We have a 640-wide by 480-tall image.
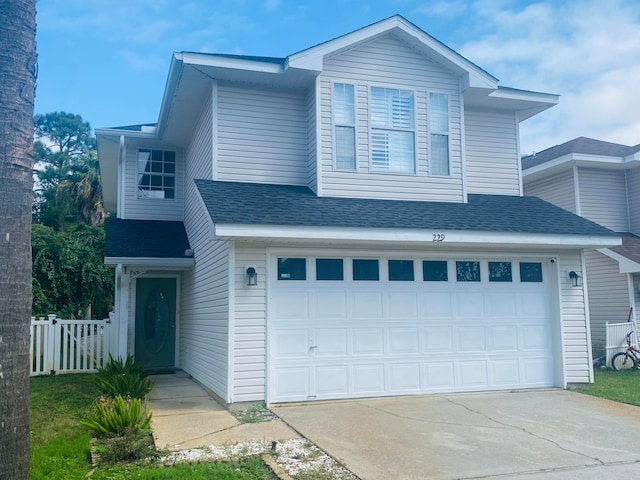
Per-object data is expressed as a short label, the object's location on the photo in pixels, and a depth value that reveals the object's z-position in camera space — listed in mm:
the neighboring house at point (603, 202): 14625
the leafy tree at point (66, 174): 27531
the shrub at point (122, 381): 8148
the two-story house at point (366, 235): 8656
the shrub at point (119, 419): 6316
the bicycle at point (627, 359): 12875
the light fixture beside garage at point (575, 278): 10177
